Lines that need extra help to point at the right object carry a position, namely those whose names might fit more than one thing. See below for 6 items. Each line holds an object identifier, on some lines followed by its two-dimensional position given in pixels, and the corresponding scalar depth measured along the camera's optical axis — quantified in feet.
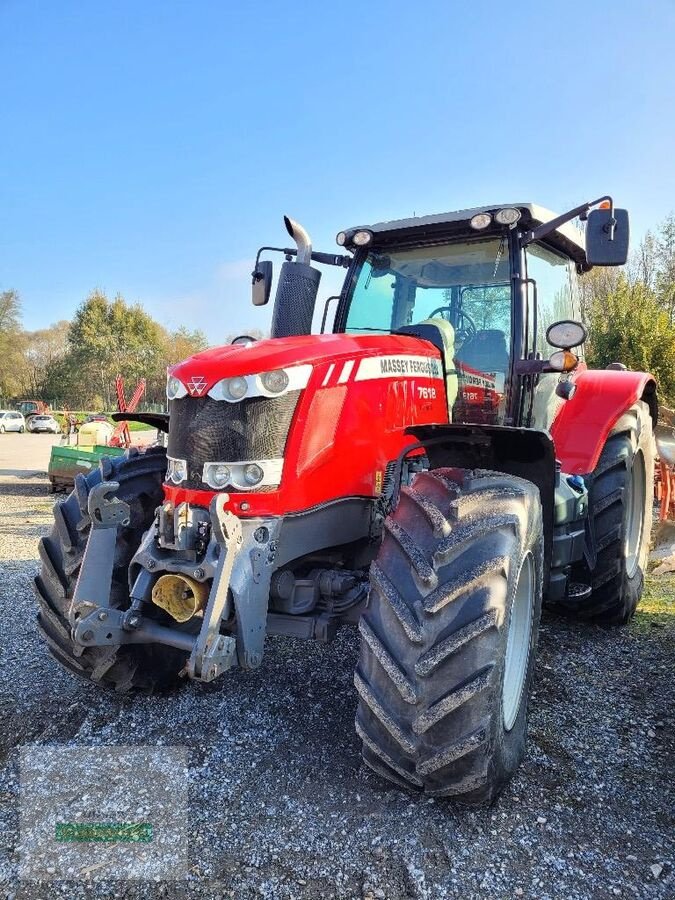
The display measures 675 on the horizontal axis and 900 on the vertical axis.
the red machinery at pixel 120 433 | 42.71
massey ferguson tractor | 6.93
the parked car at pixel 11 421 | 111.34
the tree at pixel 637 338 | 47.21
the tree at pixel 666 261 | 67.54
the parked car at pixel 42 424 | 116.47
